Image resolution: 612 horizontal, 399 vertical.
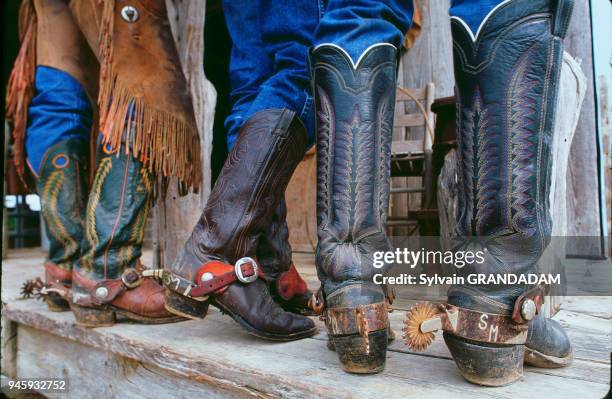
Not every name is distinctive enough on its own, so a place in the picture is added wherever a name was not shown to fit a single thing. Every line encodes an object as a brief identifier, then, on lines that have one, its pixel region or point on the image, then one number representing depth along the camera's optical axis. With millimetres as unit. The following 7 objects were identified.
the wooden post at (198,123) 2527
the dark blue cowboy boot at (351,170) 884
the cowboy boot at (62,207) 1599
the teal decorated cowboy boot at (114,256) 1379
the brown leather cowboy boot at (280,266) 1334
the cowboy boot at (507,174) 784
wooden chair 2752
